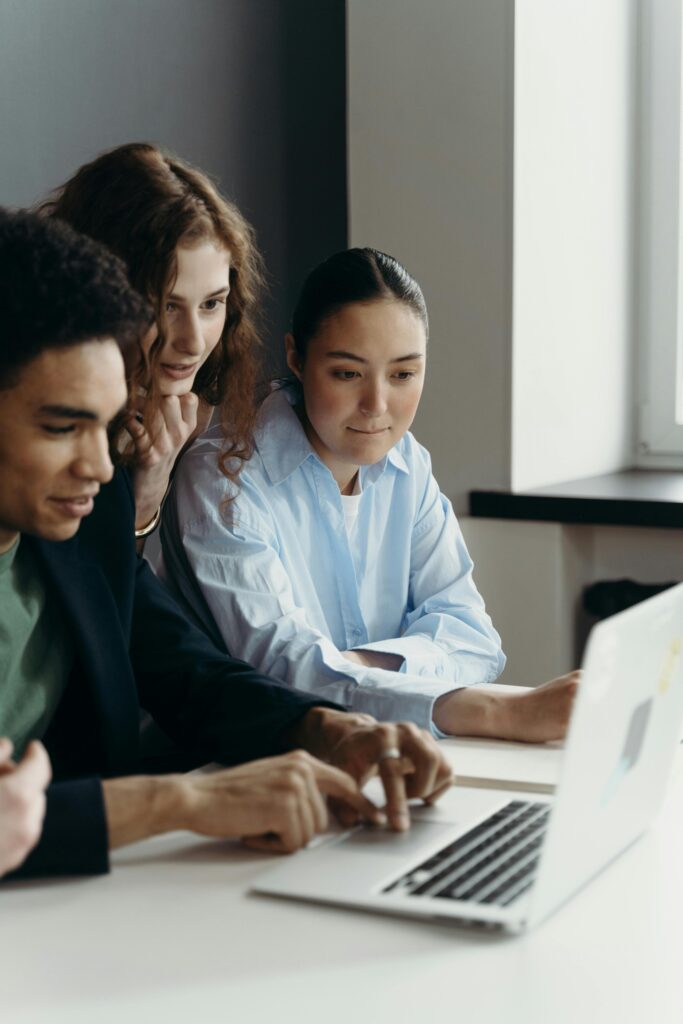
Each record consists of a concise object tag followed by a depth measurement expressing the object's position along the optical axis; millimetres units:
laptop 893
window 3064
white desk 815
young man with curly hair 1068
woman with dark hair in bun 1631
